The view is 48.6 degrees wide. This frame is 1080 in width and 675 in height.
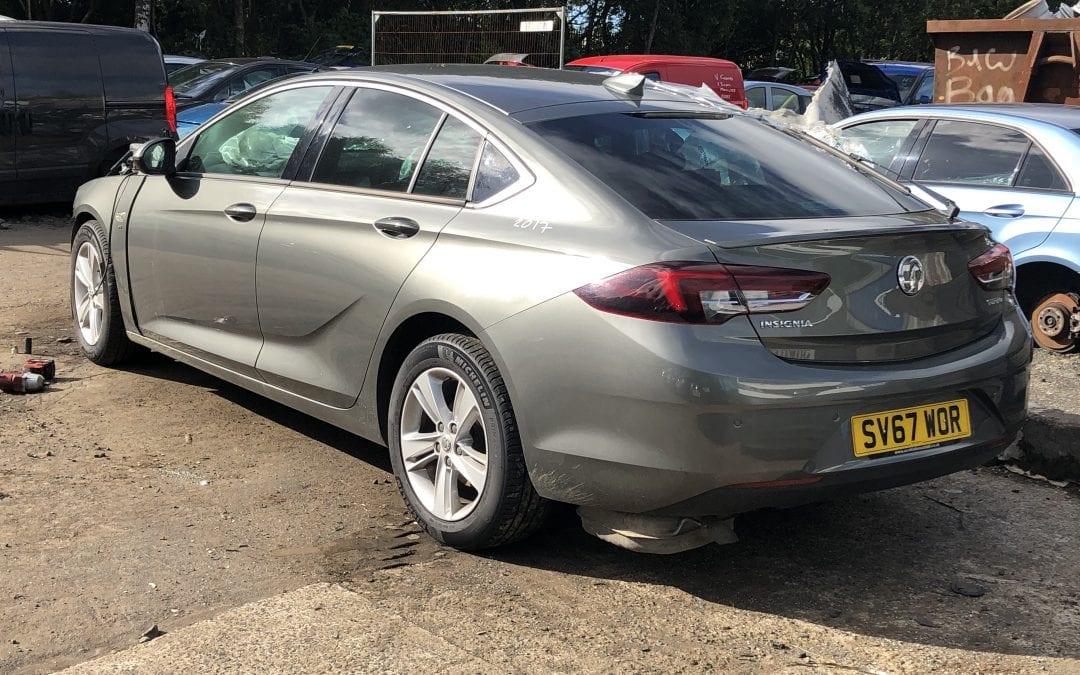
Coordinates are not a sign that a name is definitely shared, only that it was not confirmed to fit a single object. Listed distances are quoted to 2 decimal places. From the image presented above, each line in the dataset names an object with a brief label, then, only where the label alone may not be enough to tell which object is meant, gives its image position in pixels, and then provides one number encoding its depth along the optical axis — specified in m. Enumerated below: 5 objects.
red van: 13.42
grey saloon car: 3.37
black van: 11.05
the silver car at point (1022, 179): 6.71
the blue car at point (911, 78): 19.56
